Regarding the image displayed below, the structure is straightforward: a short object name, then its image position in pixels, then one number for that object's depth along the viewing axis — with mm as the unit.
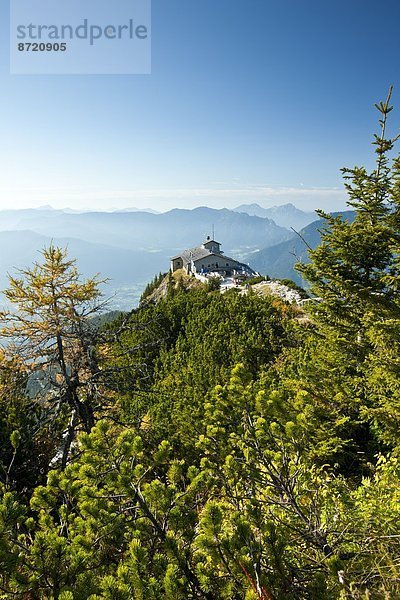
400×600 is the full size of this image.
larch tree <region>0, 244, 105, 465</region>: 8320
